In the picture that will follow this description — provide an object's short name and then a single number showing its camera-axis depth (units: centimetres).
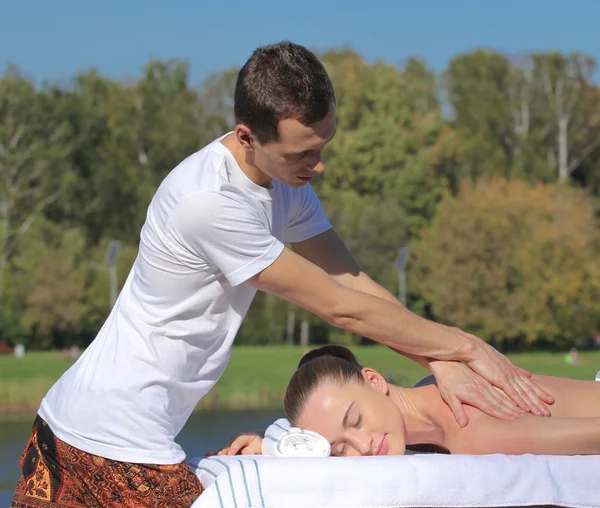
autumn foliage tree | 3819
